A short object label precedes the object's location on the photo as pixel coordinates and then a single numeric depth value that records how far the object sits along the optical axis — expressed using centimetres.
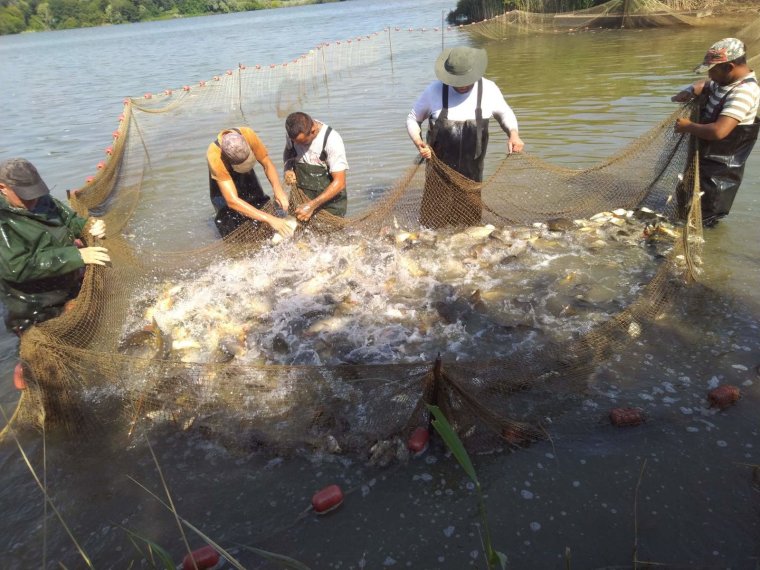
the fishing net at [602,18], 2089
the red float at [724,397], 331
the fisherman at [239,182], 502
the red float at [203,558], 251
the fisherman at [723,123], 473
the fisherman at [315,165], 546
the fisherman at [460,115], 505
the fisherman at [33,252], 383
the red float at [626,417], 324
